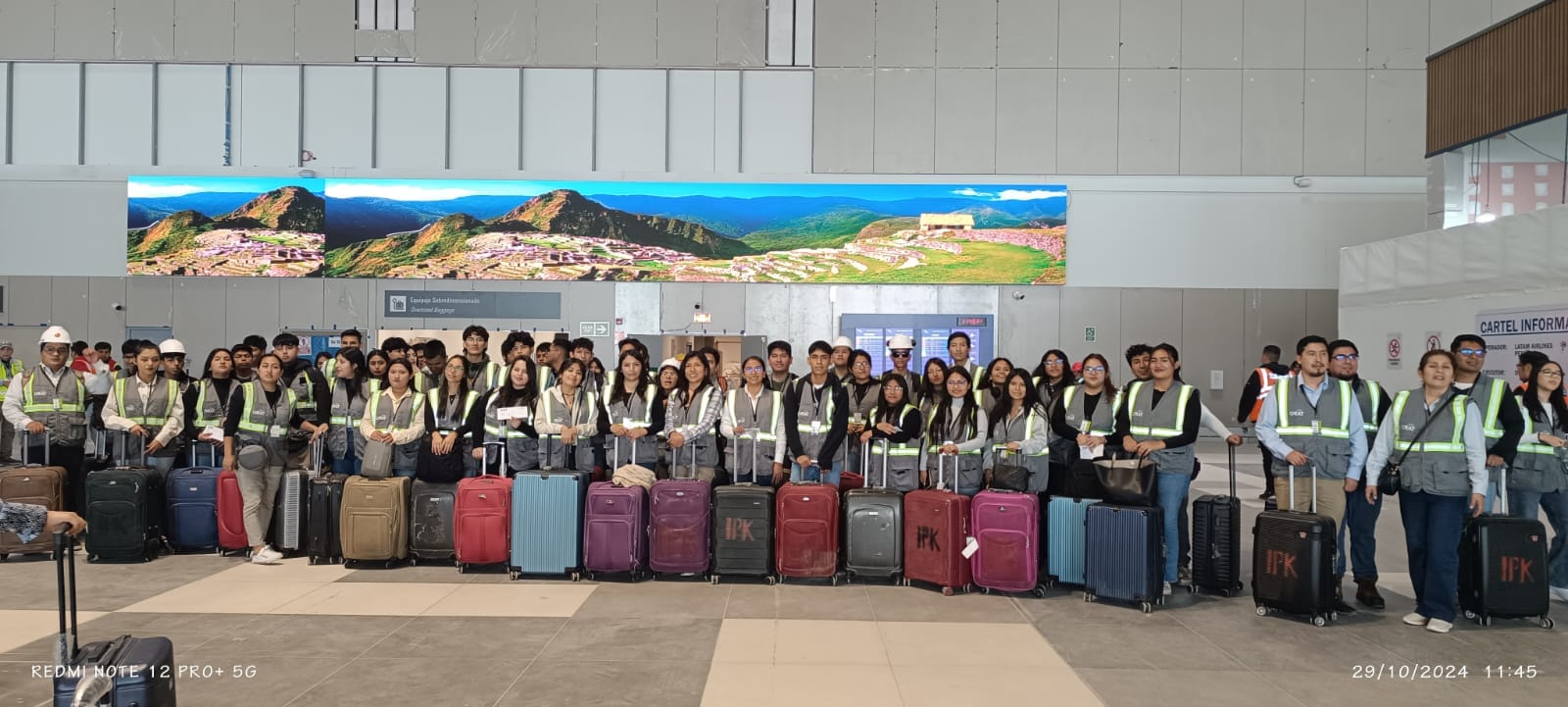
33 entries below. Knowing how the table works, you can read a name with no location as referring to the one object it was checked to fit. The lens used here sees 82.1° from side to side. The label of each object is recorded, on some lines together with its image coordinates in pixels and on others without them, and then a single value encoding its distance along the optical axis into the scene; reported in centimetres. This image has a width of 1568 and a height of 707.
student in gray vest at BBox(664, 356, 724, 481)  715
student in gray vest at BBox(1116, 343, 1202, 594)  627
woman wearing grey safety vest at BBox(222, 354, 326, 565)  723
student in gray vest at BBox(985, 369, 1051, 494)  682
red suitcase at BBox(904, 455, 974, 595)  640
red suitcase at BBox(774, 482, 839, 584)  662
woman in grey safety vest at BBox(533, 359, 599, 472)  705
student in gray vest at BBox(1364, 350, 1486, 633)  553
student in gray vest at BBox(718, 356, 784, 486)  719
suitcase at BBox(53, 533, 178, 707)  282
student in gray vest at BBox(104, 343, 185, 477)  764
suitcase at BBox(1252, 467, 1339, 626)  555
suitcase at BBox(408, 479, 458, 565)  703
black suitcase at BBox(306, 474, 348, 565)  712
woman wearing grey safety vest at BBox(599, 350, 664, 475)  712
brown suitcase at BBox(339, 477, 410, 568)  695
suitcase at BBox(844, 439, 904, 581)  664
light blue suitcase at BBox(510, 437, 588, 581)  673
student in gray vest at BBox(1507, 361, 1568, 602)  614
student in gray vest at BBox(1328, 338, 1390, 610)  612
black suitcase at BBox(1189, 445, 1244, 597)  637
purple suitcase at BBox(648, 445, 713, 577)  666
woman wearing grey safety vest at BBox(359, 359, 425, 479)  721
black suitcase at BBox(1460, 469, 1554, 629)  554
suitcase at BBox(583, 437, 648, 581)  665
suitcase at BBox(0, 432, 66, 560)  714
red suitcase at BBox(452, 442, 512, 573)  683
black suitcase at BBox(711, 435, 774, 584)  667
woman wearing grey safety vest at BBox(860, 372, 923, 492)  695
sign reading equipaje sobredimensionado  1834
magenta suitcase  627
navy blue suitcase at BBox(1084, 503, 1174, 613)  595
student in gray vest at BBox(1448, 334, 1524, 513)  571
